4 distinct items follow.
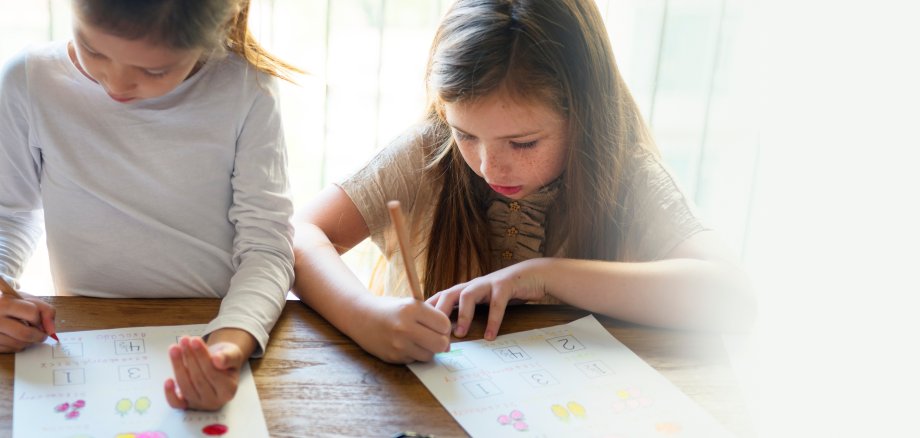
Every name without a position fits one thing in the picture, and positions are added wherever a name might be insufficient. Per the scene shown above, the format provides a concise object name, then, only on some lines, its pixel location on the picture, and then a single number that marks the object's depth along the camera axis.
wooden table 0.71
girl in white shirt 0.88
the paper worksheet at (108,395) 0.67
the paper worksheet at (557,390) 0.74
